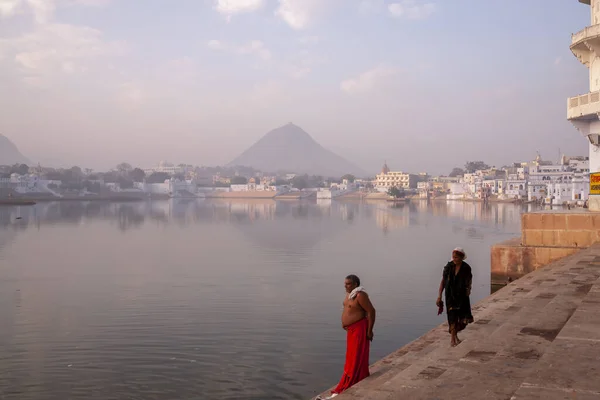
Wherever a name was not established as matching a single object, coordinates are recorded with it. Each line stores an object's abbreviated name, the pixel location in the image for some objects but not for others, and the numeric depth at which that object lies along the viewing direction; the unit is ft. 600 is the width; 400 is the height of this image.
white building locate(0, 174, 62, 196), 411.54
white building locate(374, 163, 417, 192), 550.77
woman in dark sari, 19.17
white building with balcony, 55.98
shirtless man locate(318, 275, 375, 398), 16.92
